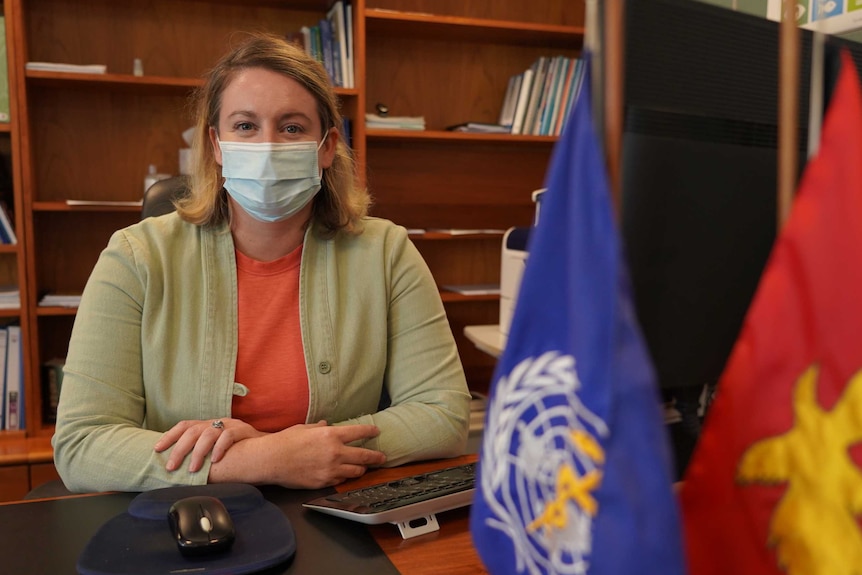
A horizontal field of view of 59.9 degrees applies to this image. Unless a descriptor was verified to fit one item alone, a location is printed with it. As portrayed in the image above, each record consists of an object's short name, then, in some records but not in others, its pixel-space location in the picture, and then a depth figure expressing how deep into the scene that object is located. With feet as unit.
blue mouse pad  2.56
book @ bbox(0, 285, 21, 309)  8.09
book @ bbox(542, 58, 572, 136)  9.63
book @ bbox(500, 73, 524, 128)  9.83
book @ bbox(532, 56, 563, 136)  9.62
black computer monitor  1.90
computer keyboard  2.92
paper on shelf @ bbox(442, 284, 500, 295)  9.77
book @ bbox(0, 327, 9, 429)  8.10
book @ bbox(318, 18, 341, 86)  8.82
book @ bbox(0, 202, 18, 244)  7.99
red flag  1.56
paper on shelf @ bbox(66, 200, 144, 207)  8.13
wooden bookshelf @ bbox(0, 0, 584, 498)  8.35
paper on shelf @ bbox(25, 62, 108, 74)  7.90
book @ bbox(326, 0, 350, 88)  8.70
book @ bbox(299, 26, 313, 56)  8.79
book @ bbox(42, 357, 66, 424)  8.36
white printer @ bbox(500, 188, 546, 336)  7.65
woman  4.01
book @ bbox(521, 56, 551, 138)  9.65
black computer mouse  2.61
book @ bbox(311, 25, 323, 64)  8.84
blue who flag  1.43
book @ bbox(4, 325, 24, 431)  8.12
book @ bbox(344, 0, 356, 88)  8.74
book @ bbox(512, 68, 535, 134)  9.64
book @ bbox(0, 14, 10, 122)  7.70
